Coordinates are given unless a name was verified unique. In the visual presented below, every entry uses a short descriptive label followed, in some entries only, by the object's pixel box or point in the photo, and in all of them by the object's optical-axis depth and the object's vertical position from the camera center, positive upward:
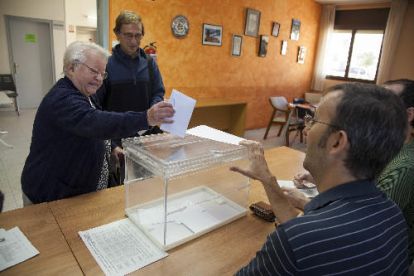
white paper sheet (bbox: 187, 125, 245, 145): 1.40 -0.35
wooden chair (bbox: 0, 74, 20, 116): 6.09 -0.71
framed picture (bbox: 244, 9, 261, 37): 5.40 +0.86
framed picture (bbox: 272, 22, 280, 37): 5.98 +0.84
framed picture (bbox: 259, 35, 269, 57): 5.83 +0.49
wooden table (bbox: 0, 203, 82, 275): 0.94 -0.70
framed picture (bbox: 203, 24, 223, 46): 4.82 +0.52
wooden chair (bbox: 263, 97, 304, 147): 5.20 -0.93
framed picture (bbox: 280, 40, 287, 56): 6.39 +0.48
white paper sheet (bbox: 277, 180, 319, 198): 1.58 -0.67
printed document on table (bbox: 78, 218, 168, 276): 0.98 -0.70
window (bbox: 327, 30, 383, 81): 6.91 +0.51
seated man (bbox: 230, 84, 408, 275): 0.69 -0.35
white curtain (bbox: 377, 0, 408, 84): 6.18 +0.90
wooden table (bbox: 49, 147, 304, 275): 1.00 -0.71
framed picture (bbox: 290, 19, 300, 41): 6.46 +0.92
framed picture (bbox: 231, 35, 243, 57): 5.34 +0.39
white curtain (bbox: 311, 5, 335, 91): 7.09 +0.71
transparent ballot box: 1.12 -0.59
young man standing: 2.12 -0.11
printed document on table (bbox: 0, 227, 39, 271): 0.96 -0.69
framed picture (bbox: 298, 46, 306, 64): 6.94 +0.41
